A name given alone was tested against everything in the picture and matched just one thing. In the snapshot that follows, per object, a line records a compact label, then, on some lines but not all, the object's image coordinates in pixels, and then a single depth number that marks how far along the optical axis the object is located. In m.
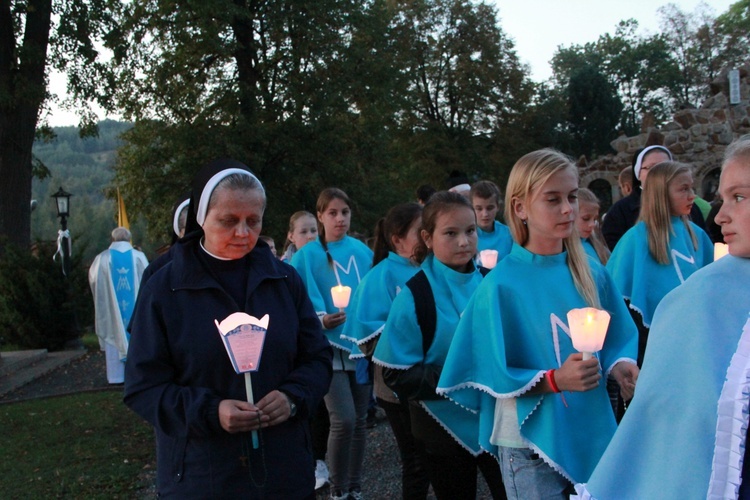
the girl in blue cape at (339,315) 5.38
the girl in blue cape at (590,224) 5.69
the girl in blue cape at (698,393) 1.62
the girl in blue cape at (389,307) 4.49
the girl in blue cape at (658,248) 4.83
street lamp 21.02
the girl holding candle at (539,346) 2.95
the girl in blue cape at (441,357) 3.78
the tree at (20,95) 18.22
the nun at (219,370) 2.85
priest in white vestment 12.38
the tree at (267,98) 25.00
